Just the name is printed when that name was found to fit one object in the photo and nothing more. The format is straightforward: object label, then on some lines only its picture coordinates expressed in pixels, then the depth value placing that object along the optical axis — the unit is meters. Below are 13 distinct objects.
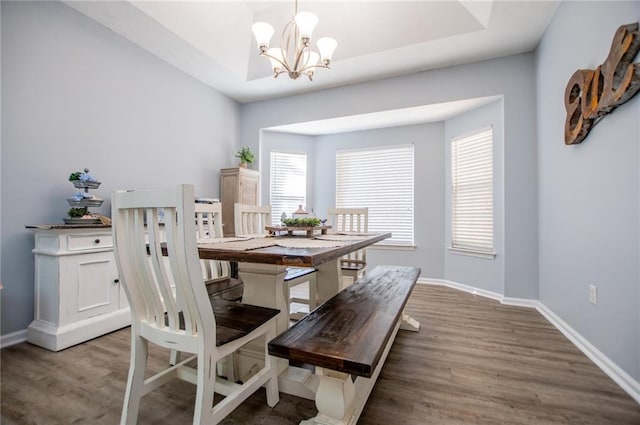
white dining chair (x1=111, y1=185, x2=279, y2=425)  1.04
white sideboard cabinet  2.12
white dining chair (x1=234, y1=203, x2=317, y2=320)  2.30
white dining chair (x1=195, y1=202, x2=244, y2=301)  1.88
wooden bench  1.05
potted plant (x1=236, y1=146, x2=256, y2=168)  4.30
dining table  1.25
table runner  1.48
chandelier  2.15
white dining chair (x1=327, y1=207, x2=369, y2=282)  2.75
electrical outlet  1.96
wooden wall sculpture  1.55
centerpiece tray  2.06
